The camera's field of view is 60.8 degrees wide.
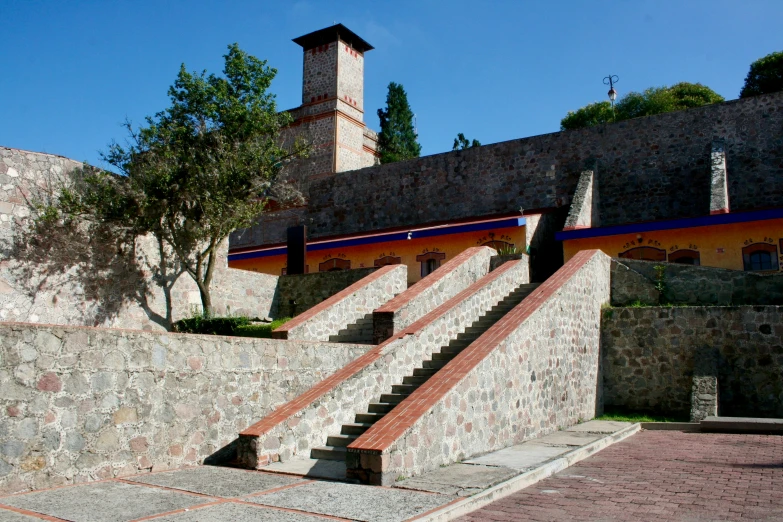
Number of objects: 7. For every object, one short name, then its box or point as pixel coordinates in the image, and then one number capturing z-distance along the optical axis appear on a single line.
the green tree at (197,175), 12.99
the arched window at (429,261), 19.98
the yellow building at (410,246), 19.17
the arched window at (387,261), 20.48
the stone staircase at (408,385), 7.89
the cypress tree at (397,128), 42.91
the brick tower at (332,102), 34.66
